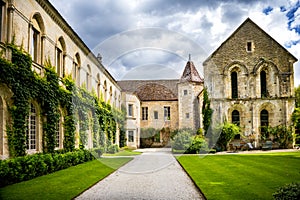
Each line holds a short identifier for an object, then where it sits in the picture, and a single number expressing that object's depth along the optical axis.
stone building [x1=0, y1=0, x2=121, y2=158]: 11.45
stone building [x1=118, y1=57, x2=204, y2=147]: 36.88
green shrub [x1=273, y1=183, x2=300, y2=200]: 5.70
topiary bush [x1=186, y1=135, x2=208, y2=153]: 25.50
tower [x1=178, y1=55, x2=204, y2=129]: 36.75
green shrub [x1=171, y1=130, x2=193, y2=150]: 25.94
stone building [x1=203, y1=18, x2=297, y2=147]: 29.25
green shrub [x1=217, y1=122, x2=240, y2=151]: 27.98
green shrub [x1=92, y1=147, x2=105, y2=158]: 21.23
